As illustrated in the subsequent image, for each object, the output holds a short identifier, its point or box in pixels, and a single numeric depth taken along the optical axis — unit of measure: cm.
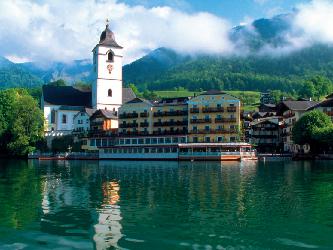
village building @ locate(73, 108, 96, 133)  13588
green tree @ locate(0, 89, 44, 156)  12306
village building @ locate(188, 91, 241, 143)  11162
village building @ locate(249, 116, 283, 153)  13888
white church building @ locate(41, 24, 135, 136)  14250
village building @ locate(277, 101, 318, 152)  13075
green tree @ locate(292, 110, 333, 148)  10412
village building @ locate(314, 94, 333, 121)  12082
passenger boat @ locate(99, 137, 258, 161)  10331
